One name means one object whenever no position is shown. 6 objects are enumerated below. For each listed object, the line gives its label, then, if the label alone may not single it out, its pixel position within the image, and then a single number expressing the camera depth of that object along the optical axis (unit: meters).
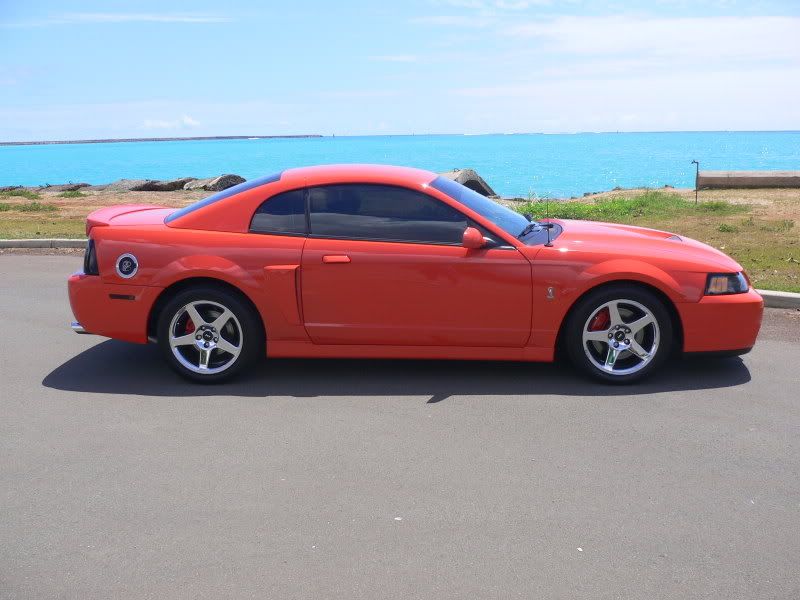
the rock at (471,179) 23.28
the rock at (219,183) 31.28
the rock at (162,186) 33.81
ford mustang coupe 5.84
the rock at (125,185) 35.28
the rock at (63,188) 36.09
